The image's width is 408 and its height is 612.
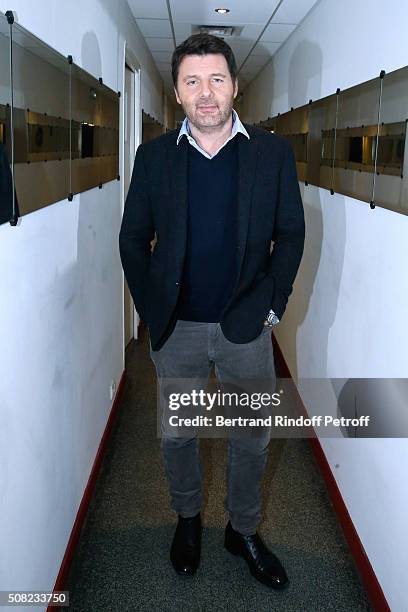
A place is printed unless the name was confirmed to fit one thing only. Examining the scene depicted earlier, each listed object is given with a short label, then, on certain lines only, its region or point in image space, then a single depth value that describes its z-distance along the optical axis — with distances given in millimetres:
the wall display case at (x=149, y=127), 5270
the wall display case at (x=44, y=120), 1484
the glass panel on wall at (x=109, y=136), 3067
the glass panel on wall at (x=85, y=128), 2352
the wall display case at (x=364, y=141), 1967
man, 1967
